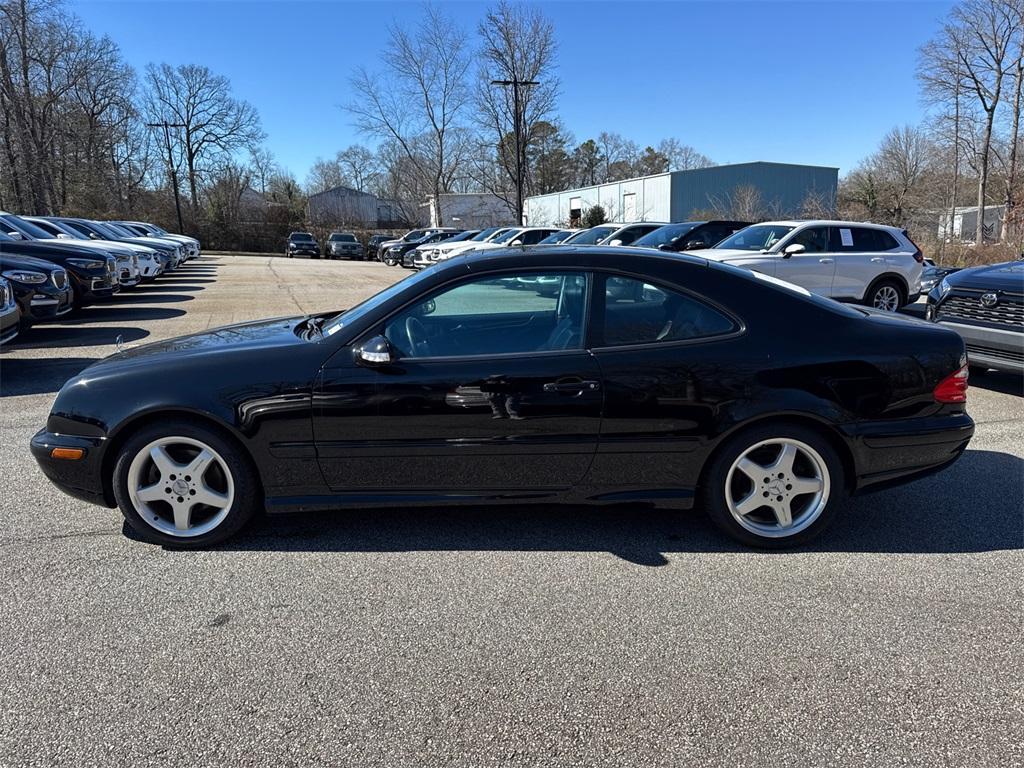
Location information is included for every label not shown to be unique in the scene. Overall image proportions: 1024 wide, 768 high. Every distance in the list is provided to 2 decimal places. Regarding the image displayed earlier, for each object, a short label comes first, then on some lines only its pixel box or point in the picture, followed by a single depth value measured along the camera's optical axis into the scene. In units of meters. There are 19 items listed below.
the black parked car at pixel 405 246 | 32.16
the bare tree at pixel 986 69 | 34.75
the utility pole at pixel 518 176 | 31.12
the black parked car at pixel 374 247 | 42.38
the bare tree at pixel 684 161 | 80.06
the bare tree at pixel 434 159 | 54.91
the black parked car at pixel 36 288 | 8.85
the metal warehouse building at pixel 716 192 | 37.75
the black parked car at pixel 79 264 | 11.57
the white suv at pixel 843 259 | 10.94
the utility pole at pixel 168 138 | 52.91
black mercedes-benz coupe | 3.24
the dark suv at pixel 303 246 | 41.88
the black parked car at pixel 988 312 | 6.04
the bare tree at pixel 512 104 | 40.16
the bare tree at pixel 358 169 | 83.81
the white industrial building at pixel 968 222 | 28.15
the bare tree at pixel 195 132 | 60.19
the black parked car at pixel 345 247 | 40.06
